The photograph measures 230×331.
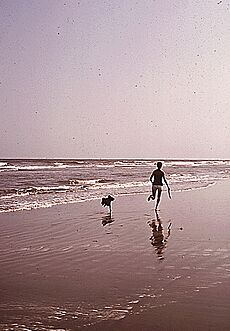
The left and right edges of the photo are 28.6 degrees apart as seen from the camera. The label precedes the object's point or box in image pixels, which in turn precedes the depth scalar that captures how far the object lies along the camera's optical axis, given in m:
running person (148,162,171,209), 16.30
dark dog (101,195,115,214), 15.53
